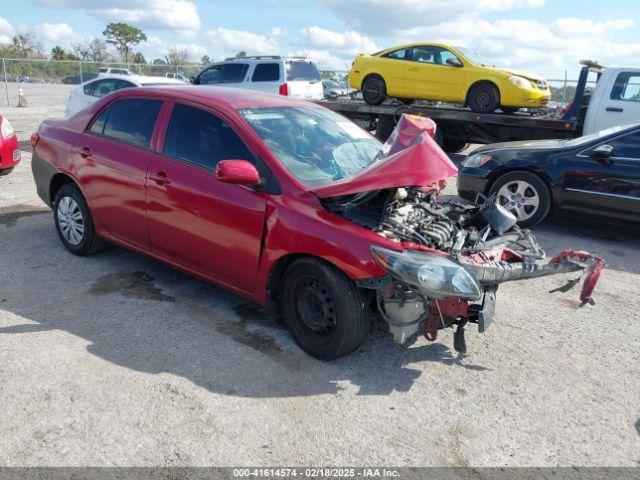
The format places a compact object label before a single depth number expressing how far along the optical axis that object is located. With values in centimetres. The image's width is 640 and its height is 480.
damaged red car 328
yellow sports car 1107
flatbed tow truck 932
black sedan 628
